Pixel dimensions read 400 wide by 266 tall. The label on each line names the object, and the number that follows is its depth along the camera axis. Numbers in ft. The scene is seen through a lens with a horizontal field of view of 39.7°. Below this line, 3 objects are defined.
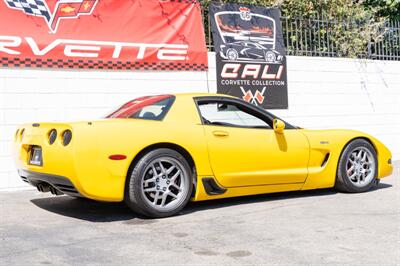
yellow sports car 17.35
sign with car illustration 32.89
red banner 26.37
